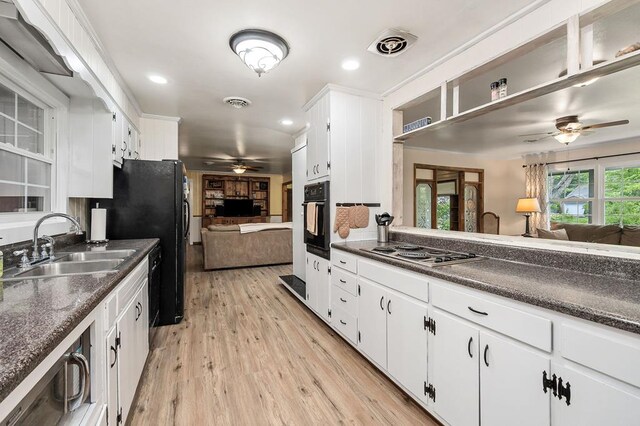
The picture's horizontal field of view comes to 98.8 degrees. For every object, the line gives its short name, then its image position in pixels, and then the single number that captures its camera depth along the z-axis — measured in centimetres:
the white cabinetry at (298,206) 409
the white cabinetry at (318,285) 278
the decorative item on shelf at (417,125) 250
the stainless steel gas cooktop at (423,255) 175
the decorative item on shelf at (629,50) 131
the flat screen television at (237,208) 888
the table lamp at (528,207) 402
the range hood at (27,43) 130
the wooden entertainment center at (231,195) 880
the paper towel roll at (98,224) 250
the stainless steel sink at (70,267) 149
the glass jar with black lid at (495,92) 191
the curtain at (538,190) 397
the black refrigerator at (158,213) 279
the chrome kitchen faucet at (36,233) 156
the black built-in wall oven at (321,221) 277
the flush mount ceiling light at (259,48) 196
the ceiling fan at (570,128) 267
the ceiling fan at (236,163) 721
